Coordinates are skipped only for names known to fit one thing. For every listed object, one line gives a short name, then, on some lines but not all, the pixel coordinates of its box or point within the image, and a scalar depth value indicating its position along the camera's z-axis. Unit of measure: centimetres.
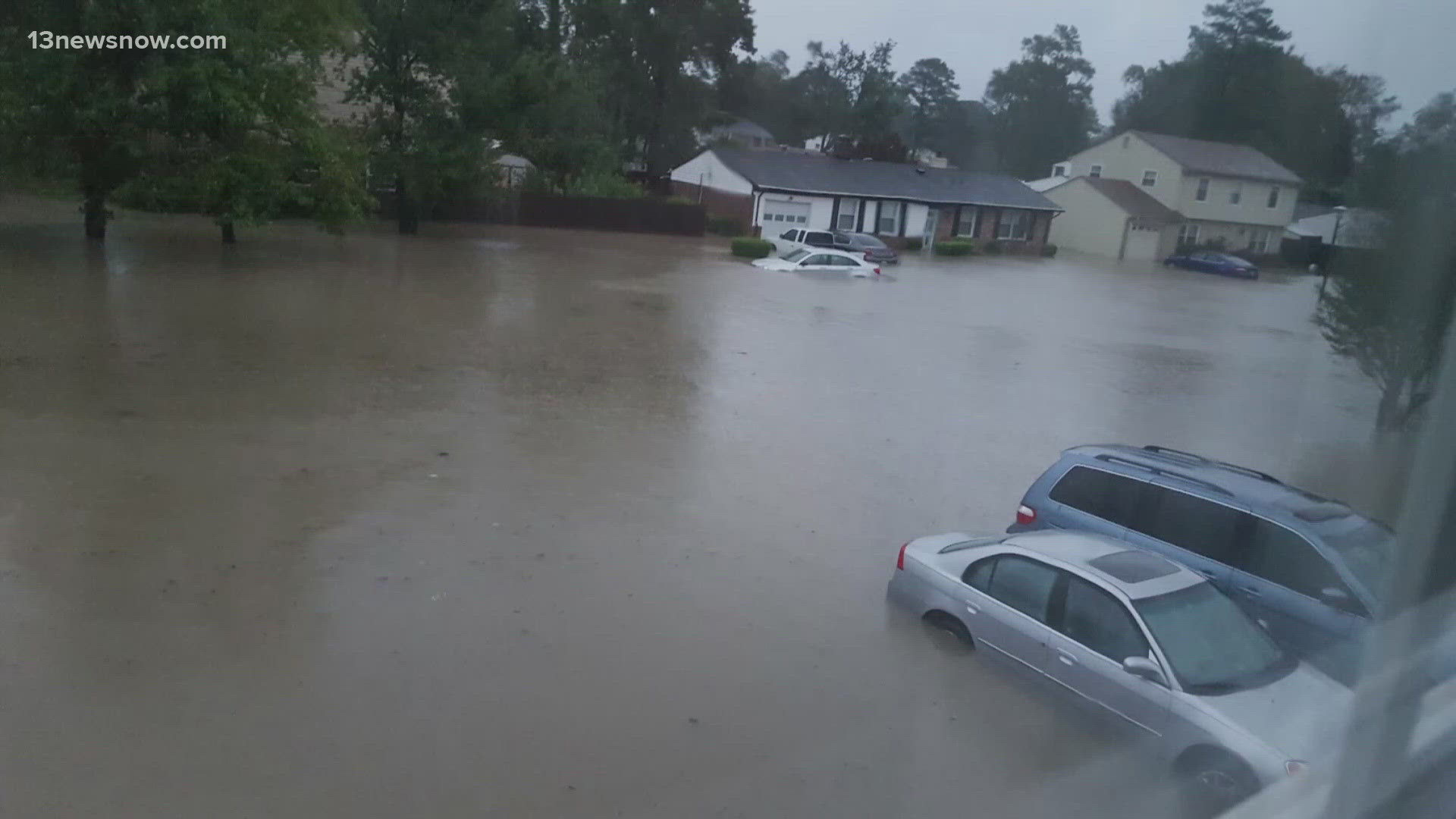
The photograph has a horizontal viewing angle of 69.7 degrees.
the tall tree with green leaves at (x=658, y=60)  4147
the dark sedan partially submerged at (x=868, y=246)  3100
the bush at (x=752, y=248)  3084
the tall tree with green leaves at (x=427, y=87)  2759
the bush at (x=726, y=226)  3731
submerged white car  2756
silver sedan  404
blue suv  391
